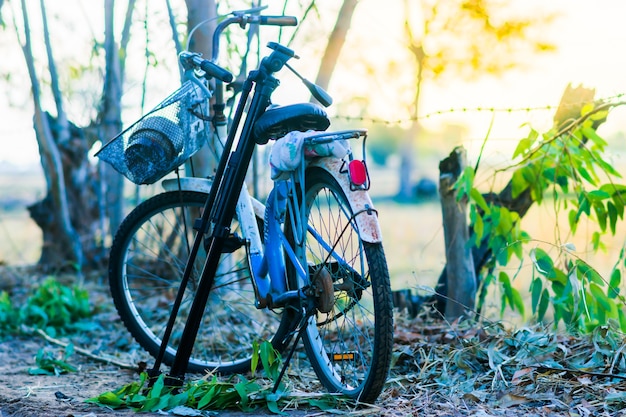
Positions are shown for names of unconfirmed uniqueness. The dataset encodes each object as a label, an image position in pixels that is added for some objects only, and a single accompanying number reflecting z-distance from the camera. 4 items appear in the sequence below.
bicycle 5.07
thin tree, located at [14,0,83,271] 11.36
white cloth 5.25
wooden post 7.79
